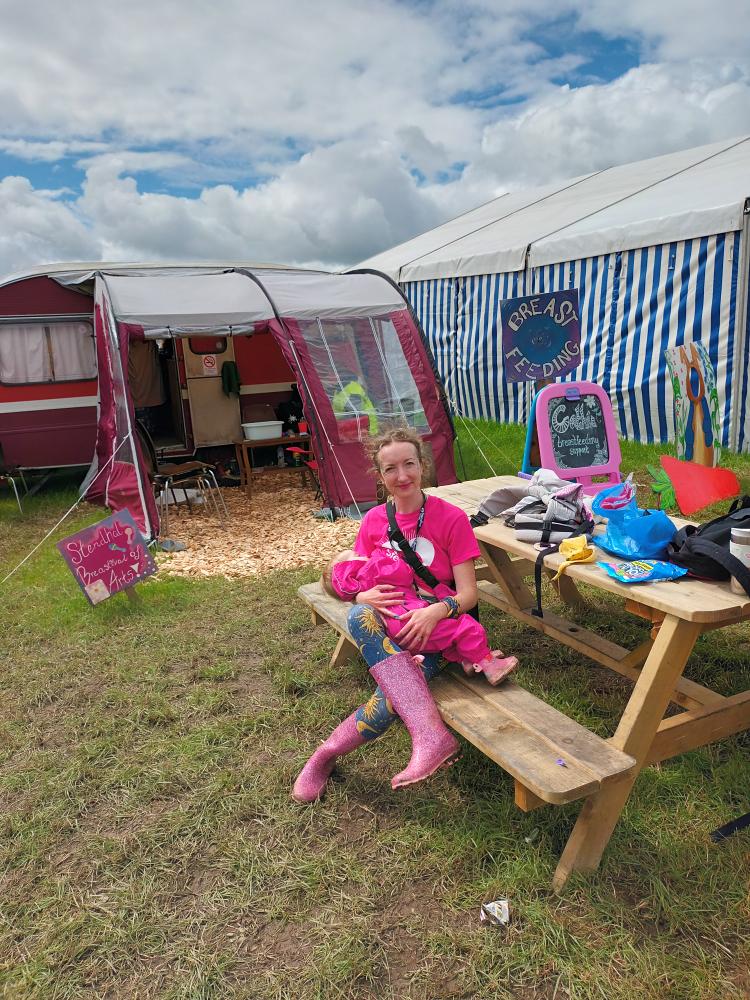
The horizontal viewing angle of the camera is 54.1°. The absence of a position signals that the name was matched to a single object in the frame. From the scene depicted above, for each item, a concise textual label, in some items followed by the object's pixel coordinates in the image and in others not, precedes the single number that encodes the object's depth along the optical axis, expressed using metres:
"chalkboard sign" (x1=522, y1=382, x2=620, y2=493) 4.35
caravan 6.99
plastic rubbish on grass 2.18
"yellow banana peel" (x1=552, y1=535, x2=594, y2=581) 2.67
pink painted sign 4.52
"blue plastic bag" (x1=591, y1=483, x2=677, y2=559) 2.61
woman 2.54
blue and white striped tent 8.05
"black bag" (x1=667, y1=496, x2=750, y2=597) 2.34
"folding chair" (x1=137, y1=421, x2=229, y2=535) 7.46
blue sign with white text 5.61
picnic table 2.29
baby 2.72
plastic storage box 8.92
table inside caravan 8.58
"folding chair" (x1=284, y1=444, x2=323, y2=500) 8.36
